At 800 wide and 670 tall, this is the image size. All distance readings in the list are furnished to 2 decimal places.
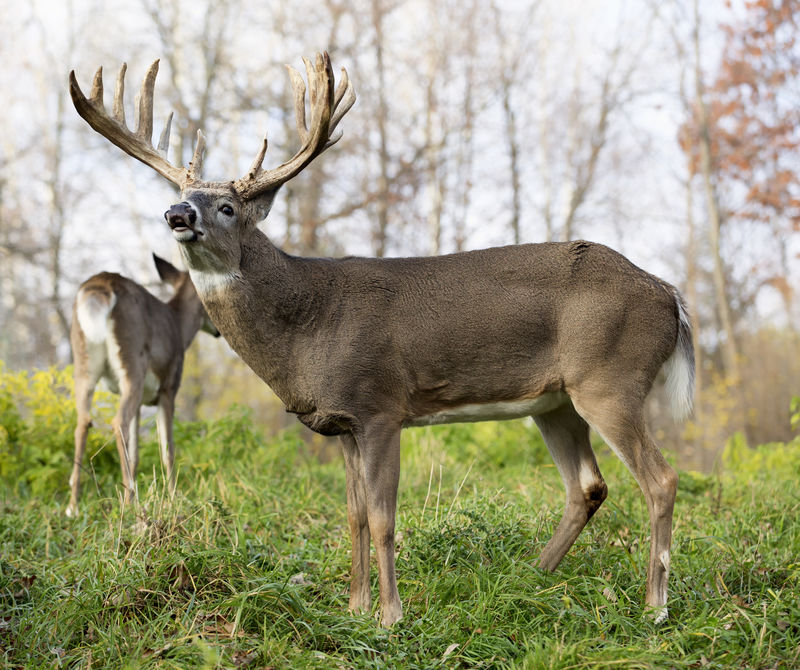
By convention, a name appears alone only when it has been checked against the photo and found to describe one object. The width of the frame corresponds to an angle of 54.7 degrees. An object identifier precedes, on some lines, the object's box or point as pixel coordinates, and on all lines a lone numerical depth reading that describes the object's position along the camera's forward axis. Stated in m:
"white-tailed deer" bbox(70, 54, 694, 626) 3.89
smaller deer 6.53
